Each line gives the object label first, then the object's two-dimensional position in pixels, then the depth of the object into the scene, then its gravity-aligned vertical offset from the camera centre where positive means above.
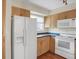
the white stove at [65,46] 2.09 -0.77
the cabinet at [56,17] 2.39 +0.66
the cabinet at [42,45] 2.36 -0.78
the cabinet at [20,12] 1.98 +0.76
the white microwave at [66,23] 2.32 +0.29
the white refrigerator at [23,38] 1.54 -0.28
